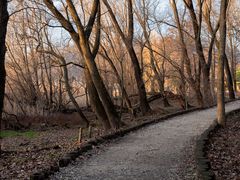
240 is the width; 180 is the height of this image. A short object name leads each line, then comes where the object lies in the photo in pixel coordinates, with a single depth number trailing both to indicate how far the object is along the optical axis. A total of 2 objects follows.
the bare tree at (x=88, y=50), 14.44
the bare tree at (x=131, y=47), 19.92
